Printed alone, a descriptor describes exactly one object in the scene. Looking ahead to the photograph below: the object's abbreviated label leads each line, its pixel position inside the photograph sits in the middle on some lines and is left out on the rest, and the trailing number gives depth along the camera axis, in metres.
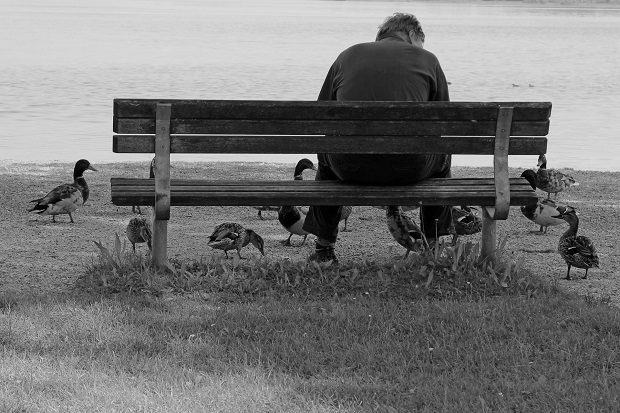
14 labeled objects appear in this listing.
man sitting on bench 15.16
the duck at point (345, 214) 19.52
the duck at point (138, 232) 17.59
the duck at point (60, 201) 20.47
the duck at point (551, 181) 23.87
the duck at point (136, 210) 21.73
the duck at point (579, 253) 16.36
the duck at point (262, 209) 21.83
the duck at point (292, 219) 18.52
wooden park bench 14.25
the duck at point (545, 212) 20.02
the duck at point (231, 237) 17.45
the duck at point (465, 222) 18.80
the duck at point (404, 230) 16.59
